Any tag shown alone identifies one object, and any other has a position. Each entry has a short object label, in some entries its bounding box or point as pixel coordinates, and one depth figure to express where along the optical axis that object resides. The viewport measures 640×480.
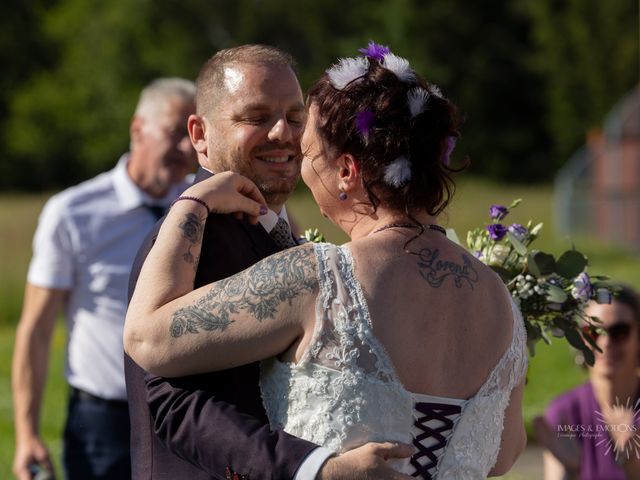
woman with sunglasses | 10.60
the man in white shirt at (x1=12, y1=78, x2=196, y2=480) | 11.20
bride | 5.57
